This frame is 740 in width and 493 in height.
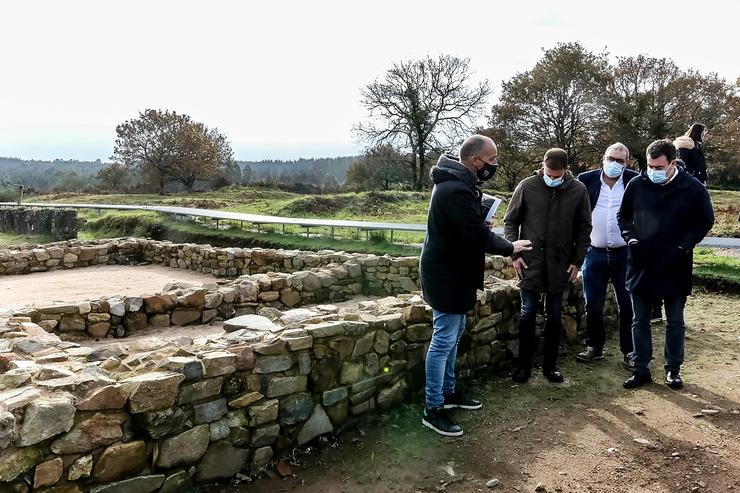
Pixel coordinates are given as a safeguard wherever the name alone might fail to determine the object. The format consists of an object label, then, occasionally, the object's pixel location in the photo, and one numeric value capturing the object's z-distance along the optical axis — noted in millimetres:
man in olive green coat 4633
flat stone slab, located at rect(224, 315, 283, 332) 4255
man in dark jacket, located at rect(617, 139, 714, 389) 4340
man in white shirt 5121
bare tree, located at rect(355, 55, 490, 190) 35031
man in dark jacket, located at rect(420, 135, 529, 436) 3680
